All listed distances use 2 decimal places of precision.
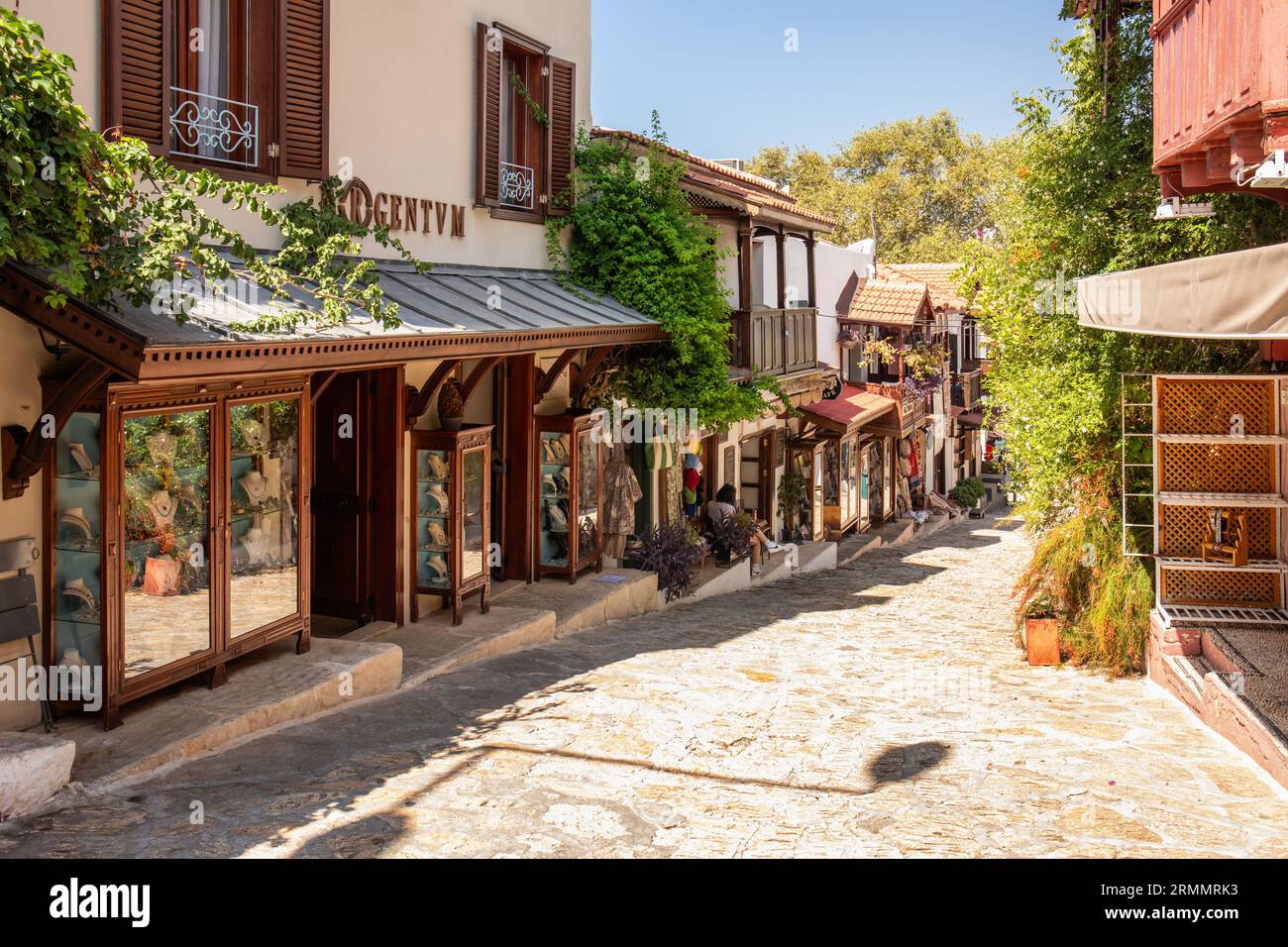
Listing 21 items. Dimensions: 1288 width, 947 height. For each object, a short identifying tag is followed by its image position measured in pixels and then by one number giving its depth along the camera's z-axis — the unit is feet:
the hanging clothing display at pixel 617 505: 50.42
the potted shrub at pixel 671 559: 51.31
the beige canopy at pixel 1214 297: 20.99
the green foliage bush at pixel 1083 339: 40.88
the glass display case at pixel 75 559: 23.86
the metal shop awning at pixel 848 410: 78.69
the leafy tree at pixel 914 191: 185.16
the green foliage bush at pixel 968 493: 136.36
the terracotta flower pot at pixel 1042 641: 42.55
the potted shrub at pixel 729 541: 62.08
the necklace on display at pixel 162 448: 24.99
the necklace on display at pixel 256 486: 28.17
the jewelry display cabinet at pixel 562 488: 45.42
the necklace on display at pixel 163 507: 25.17
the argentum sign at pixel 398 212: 34.88
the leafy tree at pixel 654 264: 47.55
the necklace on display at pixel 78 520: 24.06
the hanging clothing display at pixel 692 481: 61.57
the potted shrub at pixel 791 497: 80.79
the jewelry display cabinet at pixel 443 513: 37.14
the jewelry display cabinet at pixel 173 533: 23.89
